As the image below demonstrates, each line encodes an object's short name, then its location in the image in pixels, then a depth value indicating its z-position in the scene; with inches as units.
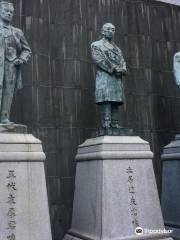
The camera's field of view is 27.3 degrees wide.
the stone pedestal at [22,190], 220.1
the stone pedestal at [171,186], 308.3
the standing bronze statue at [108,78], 284.0
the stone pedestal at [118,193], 249.7
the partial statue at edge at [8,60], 245.6
